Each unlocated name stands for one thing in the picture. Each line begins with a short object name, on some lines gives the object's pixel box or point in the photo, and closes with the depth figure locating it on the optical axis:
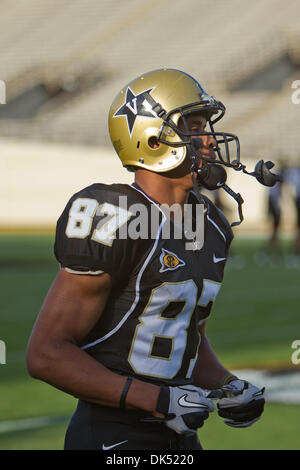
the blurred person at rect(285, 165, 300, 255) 40.91
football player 5.53
